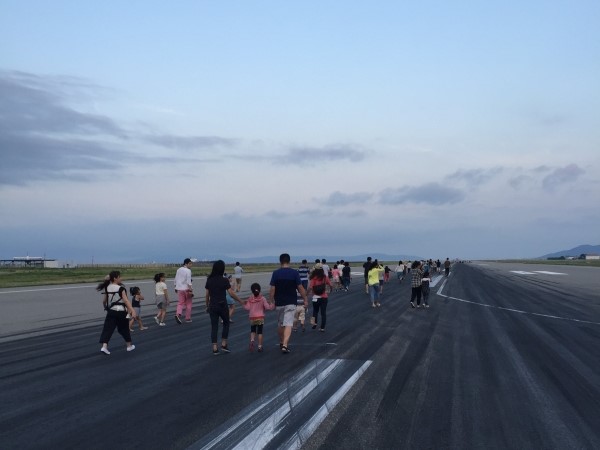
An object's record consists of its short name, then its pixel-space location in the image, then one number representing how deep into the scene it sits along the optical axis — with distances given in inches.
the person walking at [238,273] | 1378.0
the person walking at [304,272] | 863.9
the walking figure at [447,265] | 2378.9
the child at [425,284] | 966.8
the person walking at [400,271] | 2117.4
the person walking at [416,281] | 936.3
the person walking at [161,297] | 739.4
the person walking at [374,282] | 942.7
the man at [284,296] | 513.7
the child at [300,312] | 658.8
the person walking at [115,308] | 528.4
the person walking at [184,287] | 762.2
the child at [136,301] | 655.8
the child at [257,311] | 517.3
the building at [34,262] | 5369.1
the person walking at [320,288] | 669.3
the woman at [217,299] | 514.3
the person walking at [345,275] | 1523.1
